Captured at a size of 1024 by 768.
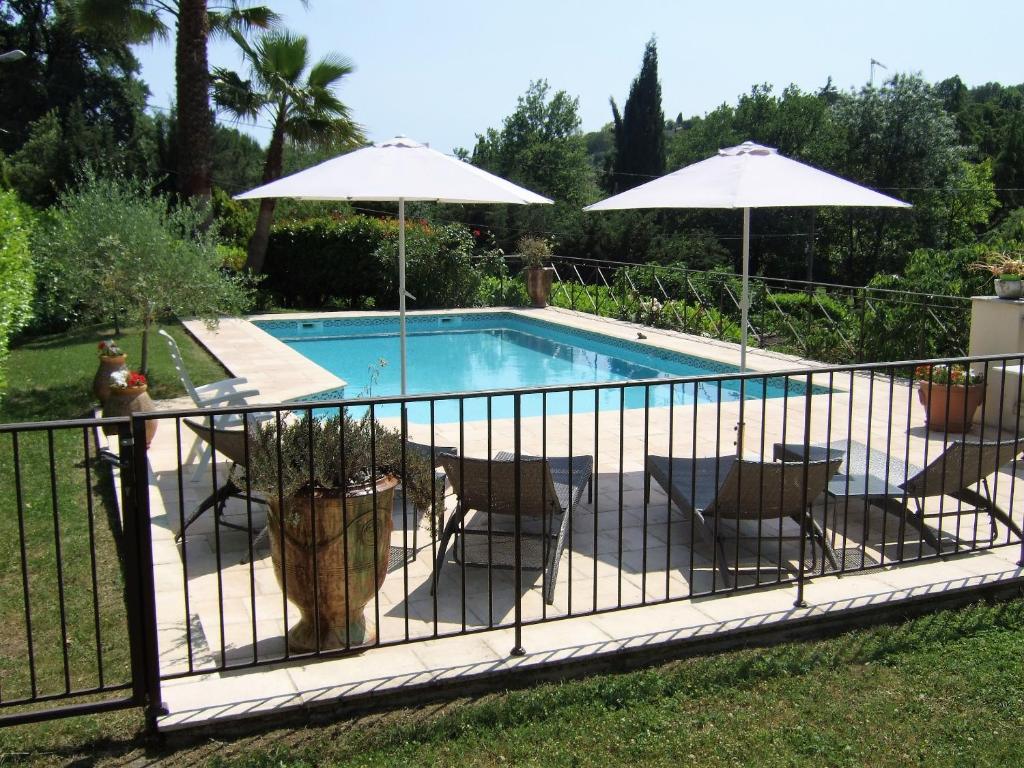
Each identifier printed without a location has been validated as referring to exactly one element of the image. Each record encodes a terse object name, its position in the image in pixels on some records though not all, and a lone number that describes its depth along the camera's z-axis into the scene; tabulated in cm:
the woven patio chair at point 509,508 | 445
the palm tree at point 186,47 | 1614
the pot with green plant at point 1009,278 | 902
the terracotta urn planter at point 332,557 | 357
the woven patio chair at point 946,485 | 490
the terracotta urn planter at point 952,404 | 823
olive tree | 967
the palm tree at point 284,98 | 1848
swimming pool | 1145
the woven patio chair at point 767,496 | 450
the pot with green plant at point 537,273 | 1911
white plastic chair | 677
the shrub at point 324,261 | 1978
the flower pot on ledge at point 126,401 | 805
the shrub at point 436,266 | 1894
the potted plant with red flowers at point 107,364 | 891
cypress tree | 4031
